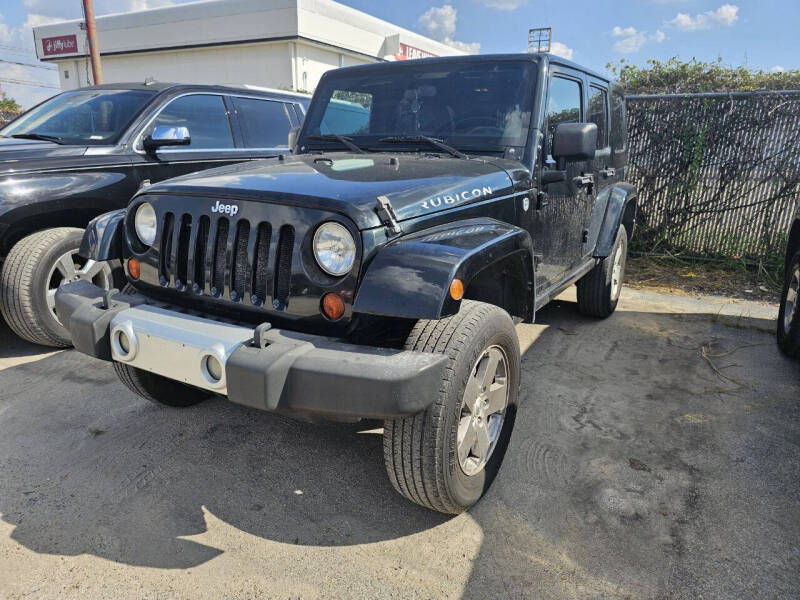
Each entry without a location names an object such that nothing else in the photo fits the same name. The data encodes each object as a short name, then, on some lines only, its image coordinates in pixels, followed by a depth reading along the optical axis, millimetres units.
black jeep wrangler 1917
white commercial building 18719
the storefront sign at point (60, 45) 23078
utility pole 10641
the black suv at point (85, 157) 3719
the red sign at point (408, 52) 22119
